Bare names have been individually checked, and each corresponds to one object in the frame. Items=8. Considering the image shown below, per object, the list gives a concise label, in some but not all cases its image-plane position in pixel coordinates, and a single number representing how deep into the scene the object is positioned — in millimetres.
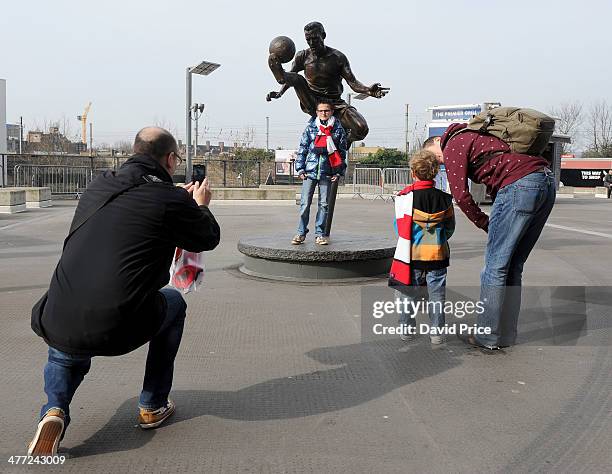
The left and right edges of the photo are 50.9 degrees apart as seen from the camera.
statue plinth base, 7007
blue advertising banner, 27156
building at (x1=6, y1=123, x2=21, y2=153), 73619
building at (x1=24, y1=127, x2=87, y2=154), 59406
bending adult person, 4480
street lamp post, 17438
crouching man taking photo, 2861
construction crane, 113462
